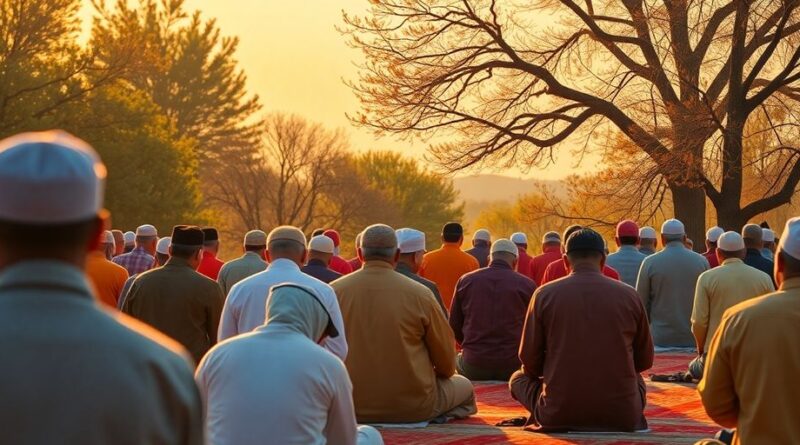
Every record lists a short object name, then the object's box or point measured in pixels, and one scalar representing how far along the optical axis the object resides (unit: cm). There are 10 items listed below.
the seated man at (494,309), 1316
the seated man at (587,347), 931
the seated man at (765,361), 584
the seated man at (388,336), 991
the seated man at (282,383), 563
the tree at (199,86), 7412
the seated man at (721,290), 1221
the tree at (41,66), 4191
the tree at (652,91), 2830
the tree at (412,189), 8688
